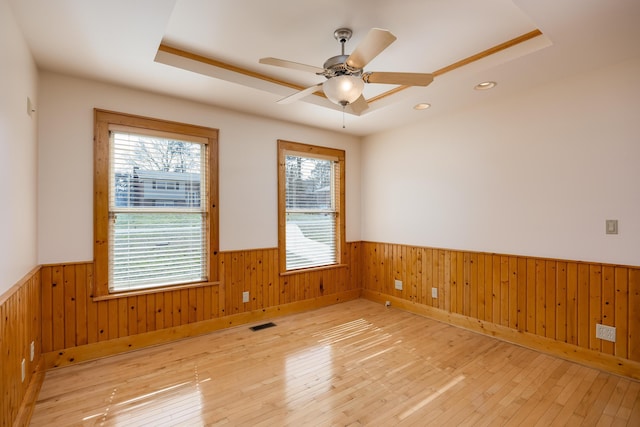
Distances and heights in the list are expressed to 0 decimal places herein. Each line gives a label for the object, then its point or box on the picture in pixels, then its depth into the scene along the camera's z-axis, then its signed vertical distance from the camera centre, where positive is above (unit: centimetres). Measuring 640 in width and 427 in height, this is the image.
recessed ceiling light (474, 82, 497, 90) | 302 +123
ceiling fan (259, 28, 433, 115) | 212 +98
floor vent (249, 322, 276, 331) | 372 -137
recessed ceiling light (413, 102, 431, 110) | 357 +123
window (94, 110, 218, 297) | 300 +10
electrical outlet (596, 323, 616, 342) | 268 -105
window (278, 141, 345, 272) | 428 +11
